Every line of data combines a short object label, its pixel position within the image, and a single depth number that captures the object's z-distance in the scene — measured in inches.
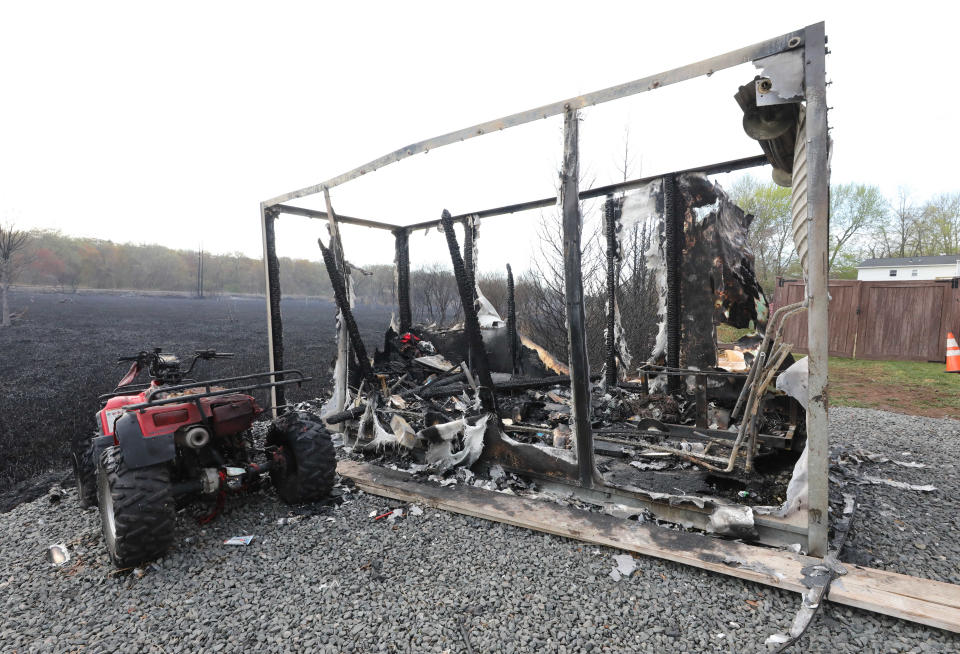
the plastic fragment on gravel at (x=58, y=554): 110.1
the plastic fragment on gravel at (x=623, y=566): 97.0
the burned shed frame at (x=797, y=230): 91.5
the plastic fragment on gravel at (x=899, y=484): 138.5
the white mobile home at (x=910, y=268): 1167.0
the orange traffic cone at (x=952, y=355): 358.0
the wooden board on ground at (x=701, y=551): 81.5
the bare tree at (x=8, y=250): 623.3
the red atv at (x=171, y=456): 103.2
